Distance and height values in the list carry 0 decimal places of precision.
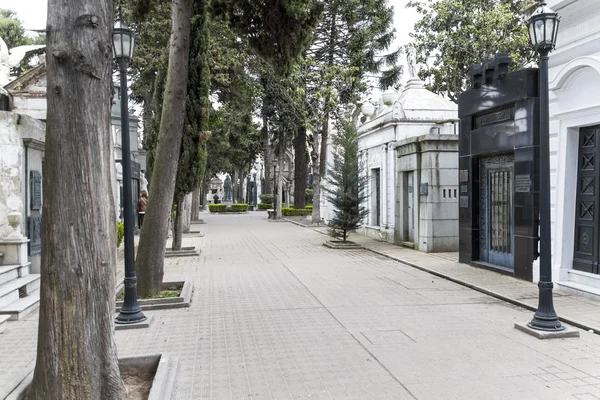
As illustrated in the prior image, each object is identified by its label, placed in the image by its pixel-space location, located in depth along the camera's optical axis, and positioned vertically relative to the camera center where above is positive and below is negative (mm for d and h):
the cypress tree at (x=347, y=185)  15953 +437
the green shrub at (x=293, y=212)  34512 -893
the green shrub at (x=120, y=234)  14959 -1019
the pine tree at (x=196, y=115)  9695 +1776
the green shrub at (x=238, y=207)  46491 -779
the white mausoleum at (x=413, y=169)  14086 +912
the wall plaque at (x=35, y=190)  9078 +172
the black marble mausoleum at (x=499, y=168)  9680 +666
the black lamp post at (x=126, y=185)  6797 +192
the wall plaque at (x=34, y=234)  8977 -624
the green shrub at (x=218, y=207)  46188 -720
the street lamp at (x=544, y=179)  6227 +242
